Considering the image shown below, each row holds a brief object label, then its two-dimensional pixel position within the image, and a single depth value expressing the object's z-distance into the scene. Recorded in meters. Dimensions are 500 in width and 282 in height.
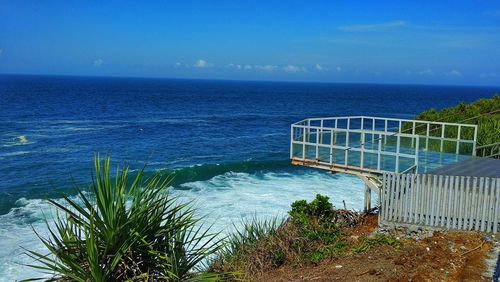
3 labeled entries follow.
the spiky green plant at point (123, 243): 6.32
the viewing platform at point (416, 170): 11.28
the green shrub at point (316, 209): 13.20
